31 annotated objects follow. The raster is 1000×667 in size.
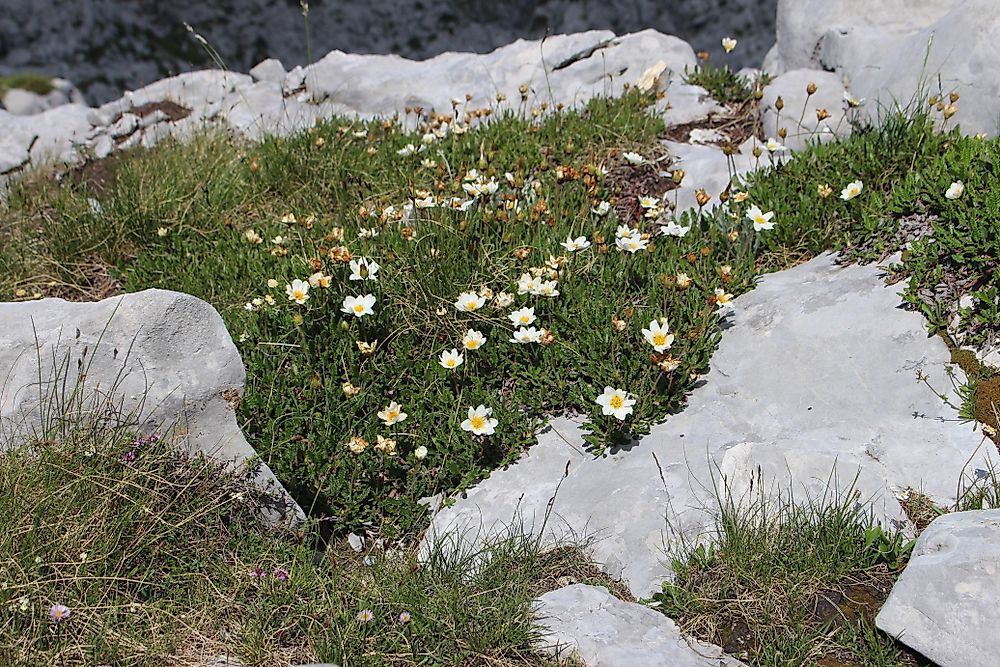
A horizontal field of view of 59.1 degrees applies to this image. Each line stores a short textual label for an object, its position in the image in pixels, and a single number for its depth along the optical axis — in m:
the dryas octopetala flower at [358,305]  4.38
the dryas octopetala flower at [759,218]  4.79
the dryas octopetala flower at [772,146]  5.24
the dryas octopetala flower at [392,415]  4.04
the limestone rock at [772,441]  3.57
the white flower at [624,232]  4.73
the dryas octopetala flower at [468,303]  4.42
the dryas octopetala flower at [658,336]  4.04
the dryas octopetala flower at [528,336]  4.16
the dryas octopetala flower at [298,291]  4.39
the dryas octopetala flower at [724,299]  4.24
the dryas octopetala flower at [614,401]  3.96
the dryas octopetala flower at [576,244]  4.63
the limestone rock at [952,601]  2.80
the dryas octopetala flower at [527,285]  4.39
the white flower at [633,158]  5.55
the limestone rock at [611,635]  2.95
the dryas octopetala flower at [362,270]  4.43
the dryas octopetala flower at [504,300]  4.38
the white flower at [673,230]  4.80
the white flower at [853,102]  5.71
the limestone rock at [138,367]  3.44
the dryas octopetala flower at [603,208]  5.02
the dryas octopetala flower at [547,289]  4.33
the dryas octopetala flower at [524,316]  4.36
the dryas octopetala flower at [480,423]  4.00
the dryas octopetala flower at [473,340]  4.31
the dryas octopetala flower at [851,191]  4.78
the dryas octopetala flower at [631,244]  4.58
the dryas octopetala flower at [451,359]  4.21
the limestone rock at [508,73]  7.61
